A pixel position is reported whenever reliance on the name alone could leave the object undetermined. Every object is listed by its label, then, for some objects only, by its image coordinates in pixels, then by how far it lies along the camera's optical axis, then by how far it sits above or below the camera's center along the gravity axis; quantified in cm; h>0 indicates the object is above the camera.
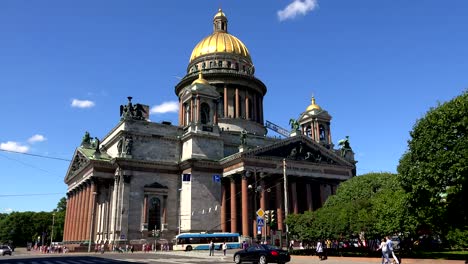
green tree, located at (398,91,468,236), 2978 +515
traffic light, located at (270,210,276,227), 3636 +192
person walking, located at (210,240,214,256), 4316 -51
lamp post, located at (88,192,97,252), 5957 +264
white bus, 5502 +47
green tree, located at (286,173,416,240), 3522 +232
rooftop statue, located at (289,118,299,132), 6910 +1905
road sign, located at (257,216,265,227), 3739 +181
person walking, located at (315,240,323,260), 3473 -54
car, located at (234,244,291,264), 2950 -81
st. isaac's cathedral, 5953 +966
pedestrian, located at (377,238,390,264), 2520 -71
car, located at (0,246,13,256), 6228 -55
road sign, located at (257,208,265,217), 3767 +260
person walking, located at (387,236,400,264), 2522 -28
